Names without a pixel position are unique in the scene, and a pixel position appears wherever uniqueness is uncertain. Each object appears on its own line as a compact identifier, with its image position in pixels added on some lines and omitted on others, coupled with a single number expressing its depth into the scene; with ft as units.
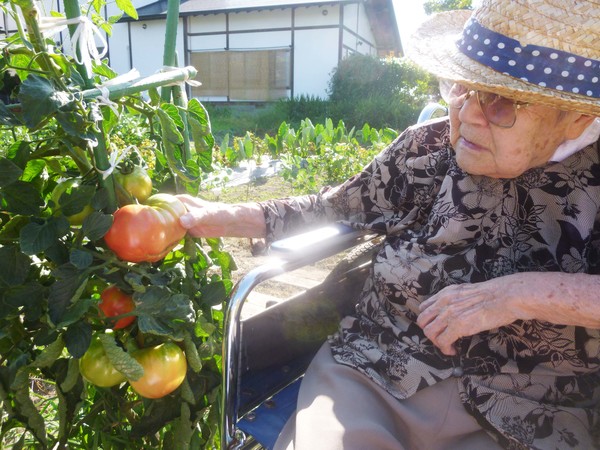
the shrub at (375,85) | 43.45
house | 49.98
